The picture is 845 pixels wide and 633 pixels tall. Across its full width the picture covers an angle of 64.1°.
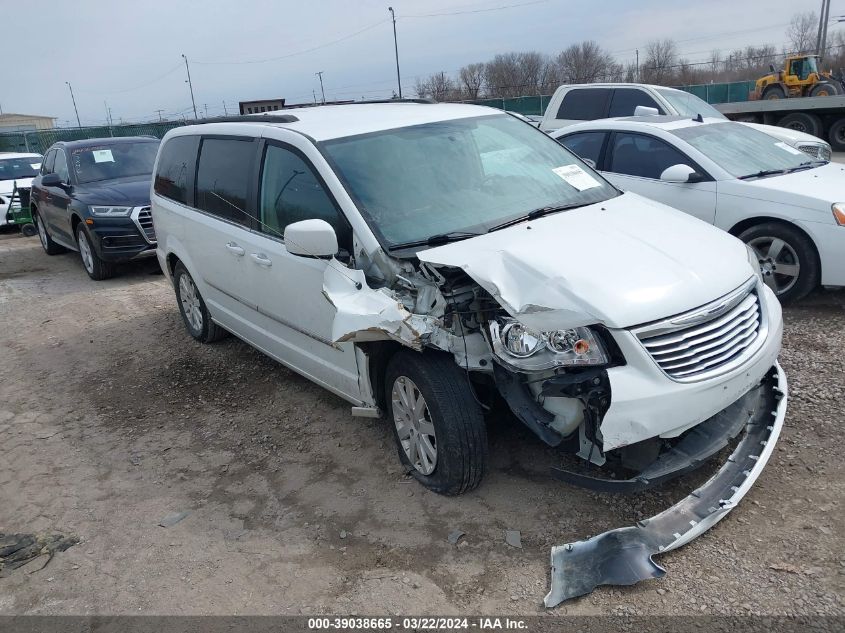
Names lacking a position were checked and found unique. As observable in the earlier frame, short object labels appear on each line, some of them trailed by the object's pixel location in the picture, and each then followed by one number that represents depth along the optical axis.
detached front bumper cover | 2.79
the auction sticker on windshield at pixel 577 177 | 4.20
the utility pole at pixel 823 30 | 40.50
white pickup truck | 9.95
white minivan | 2.88
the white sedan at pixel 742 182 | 5.39
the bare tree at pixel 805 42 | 53.57
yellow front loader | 22.34
